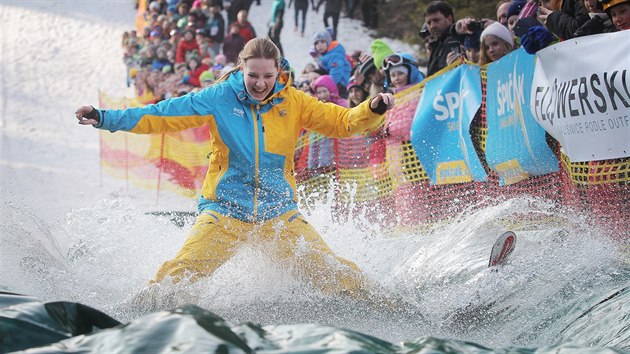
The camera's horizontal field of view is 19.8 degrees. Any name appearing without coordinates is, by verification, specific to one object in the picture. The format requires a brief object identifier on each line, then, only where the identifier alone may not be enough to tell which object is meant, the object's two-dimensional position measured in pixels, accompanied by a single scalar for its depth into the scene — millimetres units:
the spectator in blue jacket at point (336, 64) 22620
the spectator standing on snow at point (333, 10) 38178
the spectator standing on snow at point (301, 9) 41846
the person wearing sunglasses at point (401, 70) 16323
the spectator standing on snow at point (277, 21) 37659
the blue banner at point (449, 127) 14107
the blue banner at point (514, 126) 12594
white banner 10729
